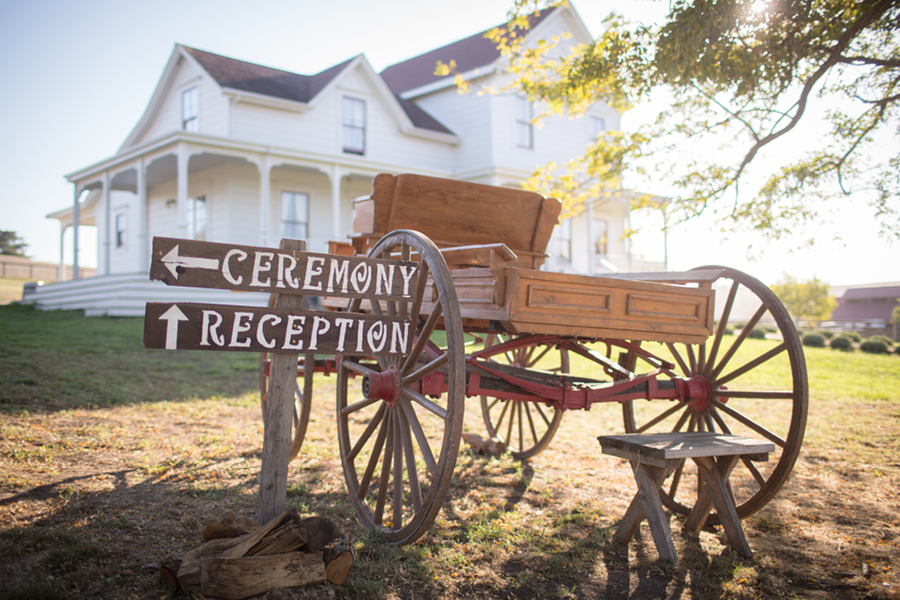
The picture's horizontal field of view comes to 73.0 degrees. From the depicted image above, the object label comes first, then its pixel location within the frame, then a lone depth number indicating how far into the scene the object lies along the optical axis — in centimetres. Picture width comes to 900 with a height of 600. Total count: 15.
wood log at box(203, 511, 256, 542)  308
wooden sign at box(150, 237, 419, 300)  269
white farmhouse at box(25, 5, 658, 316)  1691
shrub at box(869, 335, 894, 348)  1600
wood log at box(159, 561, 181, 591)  274
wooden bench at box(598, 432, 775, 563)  333
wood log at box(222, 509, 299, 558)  278
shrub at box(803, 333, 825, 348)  1722
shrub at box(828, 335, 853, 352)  1620
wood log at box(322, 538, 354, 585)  294
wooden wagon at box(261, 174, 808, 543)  326
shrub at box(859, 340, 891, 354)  1542
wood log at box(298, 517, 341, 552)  300
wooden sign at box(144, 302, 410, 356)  266
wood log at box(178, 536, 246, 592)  270
